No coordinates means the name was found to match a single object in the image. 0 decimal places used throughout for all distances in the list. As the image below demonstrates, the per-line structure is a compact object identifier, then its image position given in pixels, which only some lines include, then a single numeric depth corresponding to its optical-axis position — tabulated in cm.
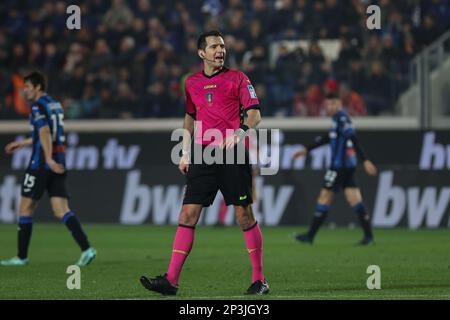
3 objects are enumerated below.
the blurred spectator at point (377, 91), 2211
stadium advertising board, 2027
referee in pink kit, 989
